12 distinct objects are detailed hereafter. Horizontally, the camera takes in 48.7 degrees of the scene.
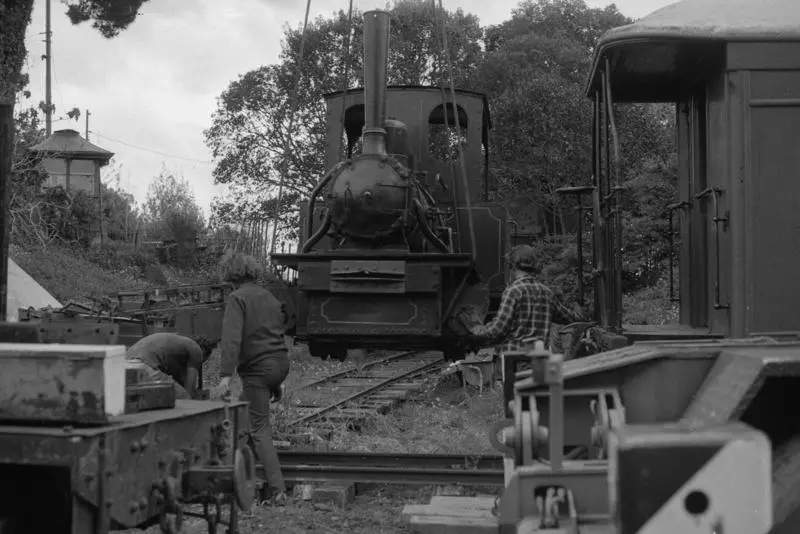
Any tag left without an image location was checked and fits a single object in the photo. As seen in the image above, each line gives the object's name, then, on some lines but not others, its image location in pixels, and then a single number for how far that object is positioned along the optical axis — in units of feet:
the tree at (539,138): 80.84
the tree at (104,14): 51.29
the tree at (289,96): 90.84
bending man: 17.49
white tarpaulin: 42.50
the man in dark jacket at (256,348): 19.88
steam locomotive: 25.82
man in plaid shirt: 18.45
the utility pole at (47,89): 93.34
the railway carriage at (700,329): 7.30
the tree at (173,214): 102.99
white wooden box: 9.60
